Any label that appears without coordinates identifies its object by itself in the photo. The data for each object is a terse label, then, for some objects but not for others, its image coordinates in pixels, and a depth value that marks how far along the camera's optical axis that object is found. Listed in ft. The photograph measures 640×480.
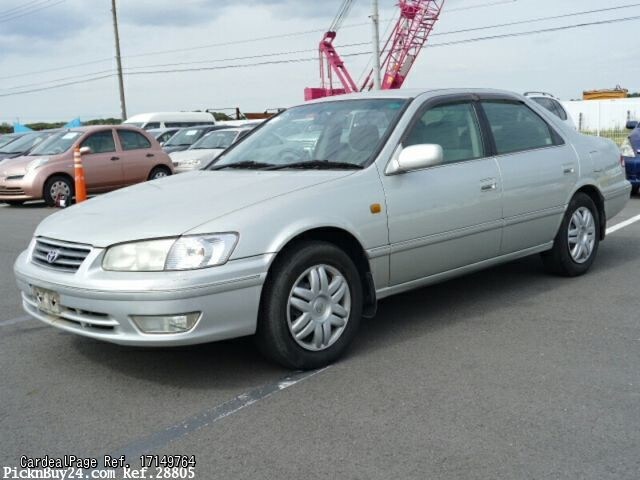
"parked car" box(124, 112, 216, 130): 89.76
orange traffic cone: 36.66
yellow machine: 136.36
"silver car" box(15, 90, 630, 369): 11.80
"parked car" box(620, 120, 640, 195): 34.99
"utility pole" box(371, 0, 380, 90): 70.08
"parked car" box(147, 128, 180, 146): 69.77
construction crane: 119.34
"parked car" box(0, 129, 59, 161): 51.27
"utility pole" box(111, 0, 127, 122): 116.26
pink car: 44.04
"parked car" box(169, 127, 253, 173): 47.68
